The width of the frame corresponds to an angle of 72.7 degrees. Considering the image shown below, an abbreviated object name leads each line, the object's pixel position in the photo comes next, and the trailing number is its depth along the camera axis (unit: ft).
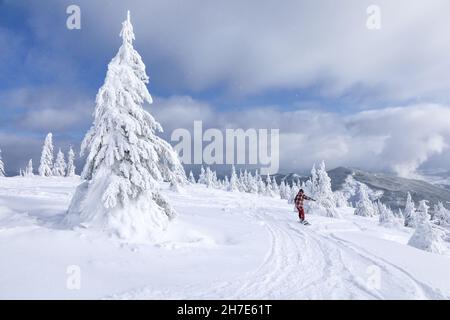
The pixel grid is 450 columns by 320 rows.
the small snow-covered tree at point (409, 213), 221.54
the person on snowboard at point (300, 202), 62.64
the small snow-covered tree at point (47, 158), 252.21
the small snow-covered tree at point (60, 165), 285.19
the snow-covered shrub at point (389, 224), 97.51
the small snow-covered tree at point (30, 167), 286.48
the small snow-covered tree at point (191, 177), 419.62
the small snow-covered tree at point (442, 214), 289.94
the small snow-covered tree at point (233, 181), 319.84
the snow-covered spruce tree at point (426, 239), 61.87
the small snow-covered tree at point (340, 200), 344.80
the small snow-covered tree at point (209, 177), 374.51
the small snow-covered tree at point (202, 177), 412.36
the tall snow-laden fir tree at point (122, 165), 37.88
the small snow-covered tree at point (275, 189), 401.29
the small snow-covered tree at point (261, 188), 357.78
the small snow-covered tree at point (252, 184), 349.02
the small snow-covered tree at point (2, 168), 240.57
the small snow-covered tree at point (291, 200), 159.87
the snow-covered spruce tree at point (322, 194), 124.26
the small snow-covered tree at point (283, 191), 373.40
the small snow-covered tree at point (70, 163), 293.43
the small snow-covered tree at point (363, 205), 262.67
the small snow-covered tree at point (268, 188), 354.08
